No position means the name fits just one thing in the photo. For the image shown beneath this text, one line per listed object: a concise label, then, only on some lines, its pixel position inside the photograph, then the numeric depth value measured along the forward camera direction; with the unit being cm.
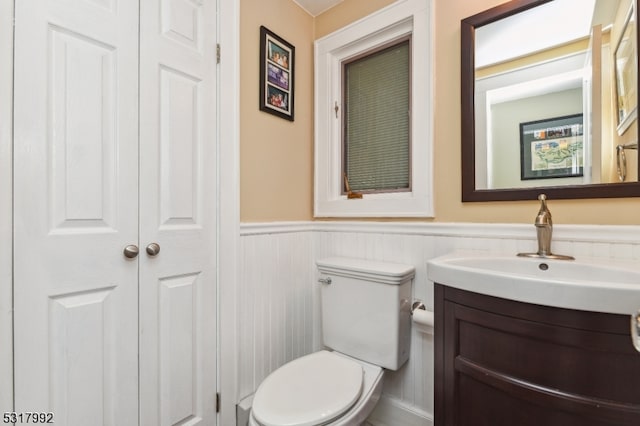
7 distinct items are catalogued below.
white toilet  98
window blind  153
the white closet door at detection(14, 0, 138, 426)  81
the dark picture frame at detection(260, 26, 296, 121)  146
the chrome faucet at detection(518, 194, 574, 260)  102
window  138
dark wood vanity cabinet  67
